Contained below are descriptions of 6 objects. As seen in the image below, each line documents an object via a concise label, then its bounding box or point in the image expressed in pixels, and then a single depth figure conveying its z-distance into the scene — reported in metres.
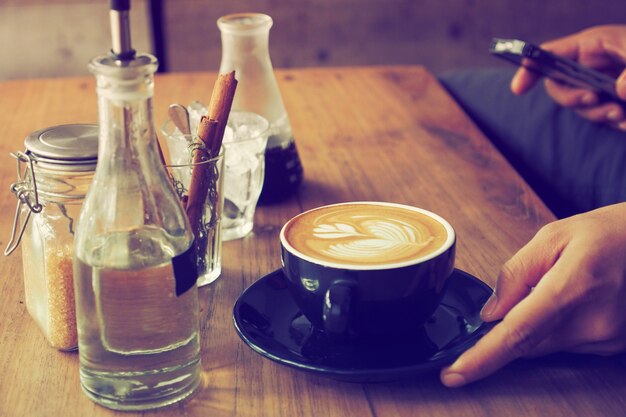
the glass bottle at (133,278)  0.61
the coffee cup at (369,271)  0.66
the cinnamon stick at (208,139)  0.80
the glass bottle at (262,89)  1.05
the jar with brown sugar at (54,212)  0.67
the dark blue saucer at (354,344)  0.66
